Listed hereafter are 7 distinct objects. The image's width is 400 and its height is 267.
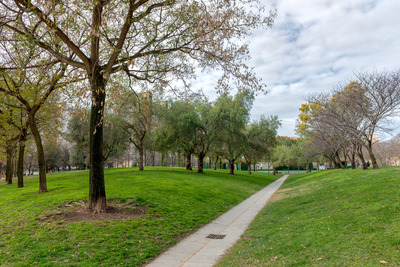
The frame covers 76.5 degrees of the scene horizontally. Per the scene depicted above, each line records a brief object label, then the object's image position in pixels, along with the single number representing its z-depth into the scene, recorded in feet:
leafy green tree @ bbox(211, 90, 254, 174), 92.94
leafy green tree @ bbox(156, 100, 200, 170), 92.79
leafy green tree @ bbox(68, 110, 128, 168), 97.55
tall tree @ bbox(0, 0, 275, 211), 26.78
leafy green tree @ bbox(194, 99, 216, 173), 95.66
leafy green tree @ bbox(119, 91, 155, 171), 82.62
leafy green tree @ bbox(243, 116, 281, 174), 114.52
